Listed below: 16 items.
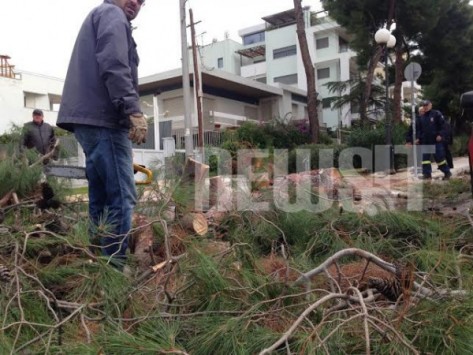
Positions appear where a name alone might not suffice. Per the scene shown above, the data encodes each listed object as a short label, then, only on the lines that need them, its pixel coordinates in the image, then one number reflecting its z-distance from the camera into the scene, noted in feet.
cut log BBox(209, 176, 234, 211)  12.64
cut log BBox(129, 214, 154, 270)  8.58
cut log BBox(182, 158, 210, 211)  12.06
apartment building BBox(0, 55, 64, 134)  86.38
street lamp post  35.32
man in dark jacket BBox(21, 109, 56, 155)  17.10
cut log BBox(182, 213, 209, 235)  10.66
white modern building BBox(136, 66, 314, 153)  81.46
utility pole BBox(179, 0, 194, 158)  49.88
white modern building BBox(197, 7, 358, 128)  110.73
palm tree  79.09
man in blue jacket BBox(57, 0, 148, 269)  8.56
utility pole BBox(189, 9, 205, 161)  59.98
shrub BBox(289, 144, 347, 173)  34.35
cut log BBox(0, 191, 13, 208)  11.59
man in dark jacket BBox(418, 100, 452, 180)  26.66
